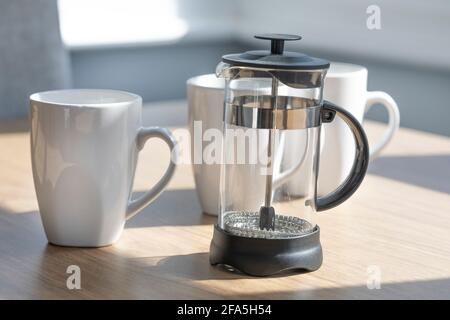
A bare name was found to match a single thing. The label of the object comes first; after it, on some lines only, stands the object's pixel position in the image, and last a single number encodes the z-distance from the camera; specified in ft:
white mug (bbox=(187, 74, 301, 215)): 3.60
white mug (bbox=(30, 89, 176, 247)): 3.50
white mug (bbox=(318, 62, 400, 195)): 4.03
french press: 3.41
